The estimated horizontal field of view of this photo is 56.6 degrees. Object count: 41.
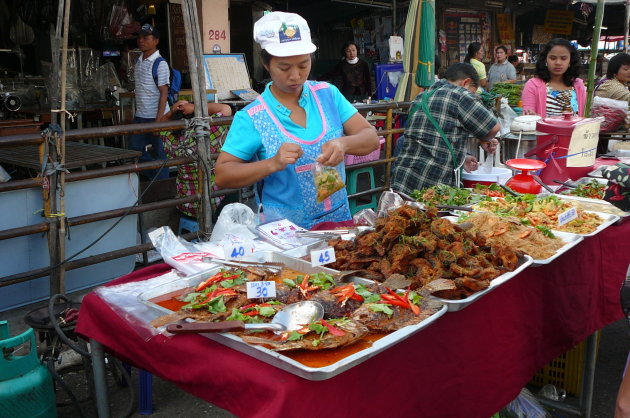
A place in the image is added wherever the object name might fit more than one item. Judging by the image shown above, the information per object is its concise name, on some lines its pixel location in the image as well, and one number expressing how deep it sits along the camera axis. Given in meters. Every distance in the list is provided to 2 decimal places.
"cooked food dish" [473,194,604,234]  2.75
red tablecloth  1.49
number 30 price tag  1.80
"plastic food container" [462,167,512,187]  3.65
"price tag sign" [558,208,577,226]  2.71
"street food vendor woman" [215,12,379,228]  2.52
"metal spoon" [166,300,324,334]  1.57
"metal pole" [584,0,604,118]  5.58
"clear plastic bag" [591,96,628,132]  5.48
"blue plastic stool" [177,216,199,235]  5.37
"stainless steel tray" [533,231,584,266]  2.25
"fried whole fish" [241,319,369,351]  1.49
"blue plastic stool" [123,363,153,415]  3.16
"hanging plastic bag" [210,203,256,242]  2.50
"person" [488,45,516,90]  12.11
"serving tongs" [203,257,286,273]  2.12
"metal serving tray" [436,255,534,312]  1.79
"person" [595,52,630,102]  6.24
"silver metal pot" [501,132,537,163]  3.84
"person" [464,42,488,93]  10.74
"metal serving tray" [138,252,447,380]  1.39
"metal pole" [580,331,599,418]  2.96
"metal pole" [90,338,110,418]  2.11
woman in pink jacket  4.95
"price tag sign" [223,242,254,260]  2.27
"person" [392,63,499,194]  4.22
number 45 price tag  2.16
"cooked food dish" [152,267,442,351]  1.55
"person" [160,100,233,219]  4.86
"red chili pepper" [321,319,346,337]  1.54
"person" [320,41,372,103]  10.79
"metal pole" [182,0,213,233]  3.88
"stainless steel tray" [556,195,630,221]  2.98
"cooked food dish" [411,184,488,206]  3.16
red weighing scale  3.32
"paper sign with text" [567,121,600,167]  3.55
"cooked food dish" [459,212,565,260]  2.37
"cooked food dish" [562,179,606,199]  3.37
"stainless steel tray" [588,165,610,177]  3.77
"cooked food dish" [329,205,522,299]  1.98
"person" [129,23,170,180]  6.88
